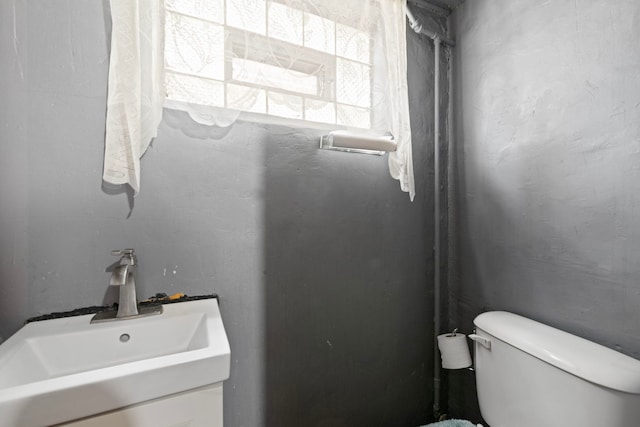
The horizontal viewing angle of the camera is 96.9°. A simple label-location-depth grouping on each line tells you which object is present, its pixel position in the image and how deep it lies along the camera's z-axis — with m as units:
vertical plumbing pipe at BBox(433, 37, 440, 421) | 1.35
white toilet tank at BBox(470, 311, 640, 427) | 0.69
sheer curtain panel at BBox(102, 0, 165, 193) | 0.83
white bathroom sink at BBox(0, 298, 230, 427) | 0.51
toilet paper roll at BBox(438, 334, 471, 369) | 1.20
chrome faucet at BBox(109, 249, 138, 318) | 0.81
